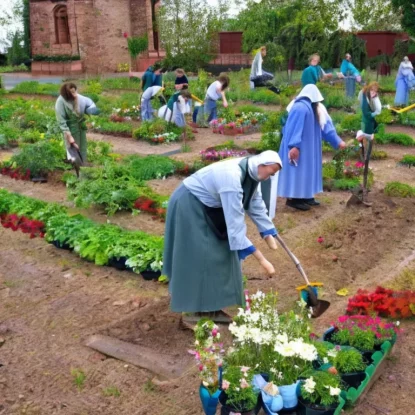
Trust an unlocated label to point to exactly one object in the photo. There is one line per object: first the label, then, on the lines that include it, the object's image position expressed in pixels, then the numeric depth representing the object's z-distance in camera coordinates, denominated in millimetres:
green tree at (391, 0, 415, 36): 27875
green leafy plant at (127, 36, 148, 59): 30188
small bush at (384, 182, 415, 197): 8203
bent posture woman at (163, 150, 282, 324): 4152
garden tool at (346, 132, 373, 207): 7750
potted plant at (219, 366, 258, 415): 3344
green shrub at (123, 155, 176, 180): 9406
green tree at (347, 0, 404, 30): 31750
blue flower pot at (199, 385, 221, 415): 3422
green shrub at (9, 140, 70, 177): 9773
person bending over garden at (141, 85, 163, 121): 14000
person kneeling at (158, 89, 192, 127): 12680
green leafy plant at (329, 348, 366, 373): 3801
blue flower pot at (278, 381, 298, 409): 3438
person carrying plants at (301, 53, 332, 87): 8964
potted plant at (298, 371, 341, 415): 3387
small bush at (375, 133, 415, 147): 11945
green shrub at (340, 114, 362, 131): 12547
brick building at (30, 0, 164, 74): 30250
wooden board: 4305
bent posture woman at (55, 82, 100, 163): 8867
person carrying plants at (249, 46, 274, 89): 16667
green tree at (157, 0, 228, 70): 29125
